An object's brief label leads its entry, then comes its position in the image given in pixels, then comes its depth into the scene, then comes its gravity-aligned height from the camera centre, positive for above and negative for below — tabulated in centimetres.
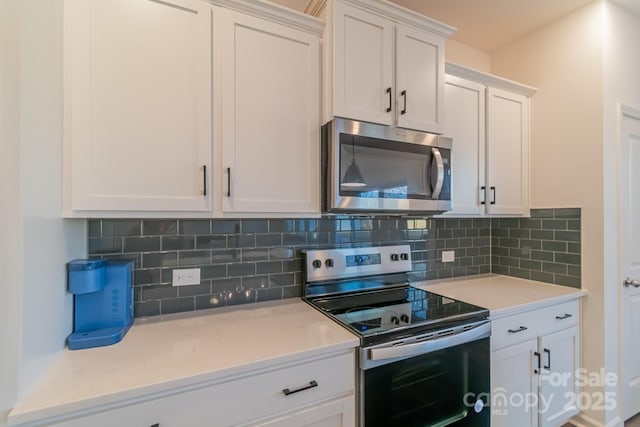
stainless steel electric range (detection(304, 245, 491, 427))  124 -58
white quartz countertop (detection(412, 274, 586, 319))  170 -51
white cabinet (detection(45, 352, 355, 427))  91 -64
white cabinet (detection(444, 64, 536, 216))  198 +51
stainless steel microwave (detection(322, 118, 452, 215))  146 +23
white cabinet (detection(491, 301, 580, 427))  164 -90
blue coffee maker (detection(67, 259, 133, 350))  114 -36
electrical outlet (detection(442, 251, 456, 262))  233 -33
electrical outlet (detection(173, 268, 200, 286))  151 -32
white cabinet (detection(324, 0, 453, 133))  147 +78
